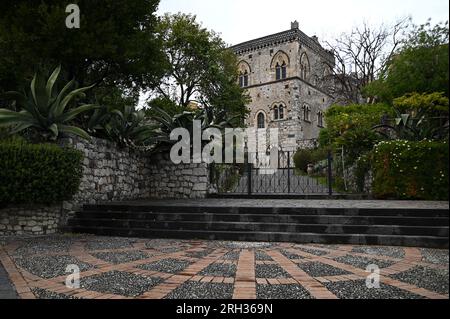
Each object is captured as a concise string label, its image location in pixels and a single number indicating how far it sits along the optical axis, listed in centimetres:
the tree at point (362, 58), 2888
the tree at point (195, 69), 2100
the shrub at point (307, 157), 2145
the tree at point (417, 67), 1400
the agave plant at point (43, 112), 801
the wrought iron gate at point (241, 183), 1195
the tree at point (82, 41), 895
